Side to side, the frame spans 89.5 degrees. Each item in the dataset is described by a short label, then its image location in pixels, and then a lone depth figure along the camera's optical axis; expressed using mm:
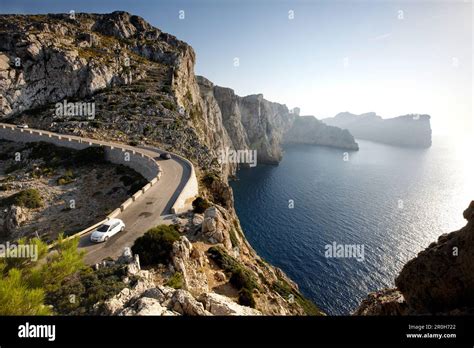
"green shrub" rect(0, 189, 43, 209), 30522
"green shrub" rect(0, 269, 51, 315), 8281
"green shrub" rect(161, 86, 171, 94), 71238
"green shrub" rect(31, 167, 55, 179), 37088
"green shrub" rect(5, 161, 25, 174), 39150
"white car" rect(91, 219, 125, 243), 19370
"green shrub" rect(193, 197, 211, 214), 27375
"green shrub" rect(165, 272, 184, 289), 15000
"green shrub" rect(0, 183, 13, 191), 33625
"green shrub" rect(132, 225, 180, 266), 17922
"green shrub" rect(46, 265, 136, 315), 11359
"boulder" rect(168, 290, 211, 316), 11250
